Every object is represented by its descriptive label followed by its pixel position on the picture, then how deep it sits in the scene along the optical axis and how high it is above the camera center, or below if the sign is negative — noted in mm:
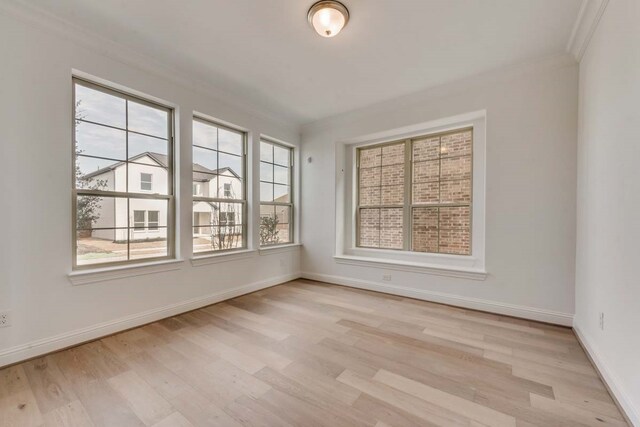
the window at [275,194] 4418 +279
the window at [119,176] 2576 +343
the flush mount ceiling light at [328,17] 2112 +1540
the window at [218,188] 3520 +309
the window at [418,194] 3730 +247
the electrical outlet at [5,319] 2078 -830
